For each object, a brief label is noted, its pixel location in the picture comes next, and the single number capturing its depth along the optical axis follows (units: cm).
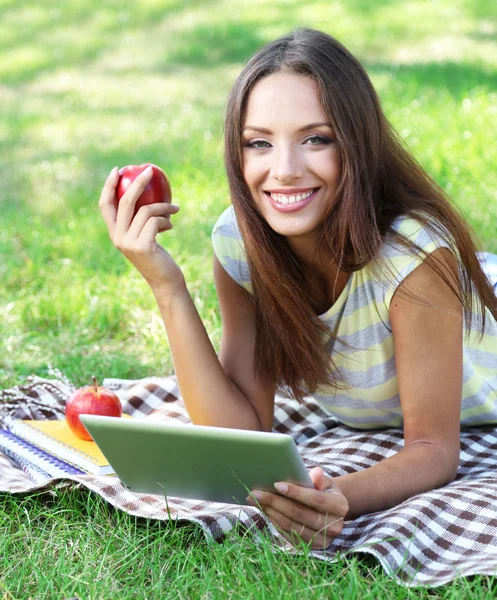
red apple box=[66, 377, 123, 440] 319
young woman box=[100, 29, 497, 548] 263
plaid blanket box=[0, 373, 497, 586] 237
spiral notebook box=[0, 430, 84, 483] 298
